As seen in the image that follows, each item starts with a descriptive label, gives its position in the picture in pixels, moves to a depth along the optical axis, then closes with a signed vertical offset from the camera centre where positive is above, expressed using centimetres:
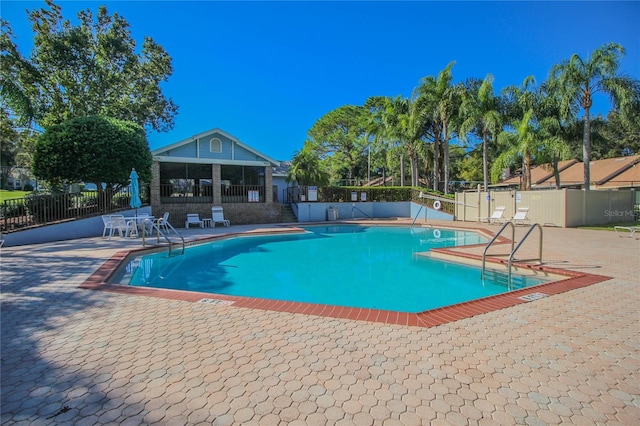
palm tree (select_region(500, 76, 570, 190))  2027 +461
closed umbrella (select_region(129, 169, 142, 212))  1318 +73
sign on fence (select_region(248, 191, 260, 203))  2062 +62
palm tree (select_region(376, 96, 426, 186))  2462 +618
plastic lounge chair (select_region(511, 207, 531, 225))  1646 -77
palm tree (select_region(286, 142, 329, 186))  2289 +244
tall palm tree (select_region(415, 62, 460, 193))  2325 +747
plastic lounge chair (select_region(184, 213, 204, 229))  1756 -71
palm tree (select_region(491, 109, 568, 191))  2016 +360
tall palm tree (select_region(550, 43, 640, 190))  1869 +698
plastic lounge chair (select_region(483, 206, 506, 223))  1814 -76
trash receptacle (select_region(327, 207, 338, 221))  2277 -61
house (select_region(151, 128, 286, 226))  1853 +171
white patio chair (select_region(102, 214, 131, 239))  1252 -61
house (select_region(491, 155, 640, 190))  2703 +227
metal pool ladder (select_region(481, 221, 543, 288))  656 -141
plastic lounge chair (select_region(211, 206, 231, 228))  1838 -56
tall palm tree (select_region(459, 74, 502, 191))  2197 +611
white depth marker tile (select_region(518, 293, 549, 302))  491 -148
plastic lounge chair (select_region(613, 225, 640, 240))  1164 -135
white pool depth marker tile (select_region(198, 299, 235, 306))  475 -142
